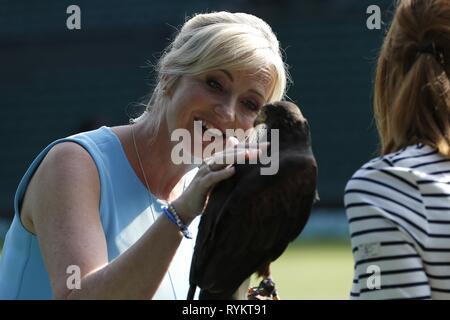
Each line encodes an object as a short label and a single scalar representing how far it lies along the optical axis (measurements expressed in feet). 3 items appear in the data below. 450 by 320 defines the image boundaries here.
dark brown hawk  14.14
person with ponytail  11.87
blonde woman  14.62
